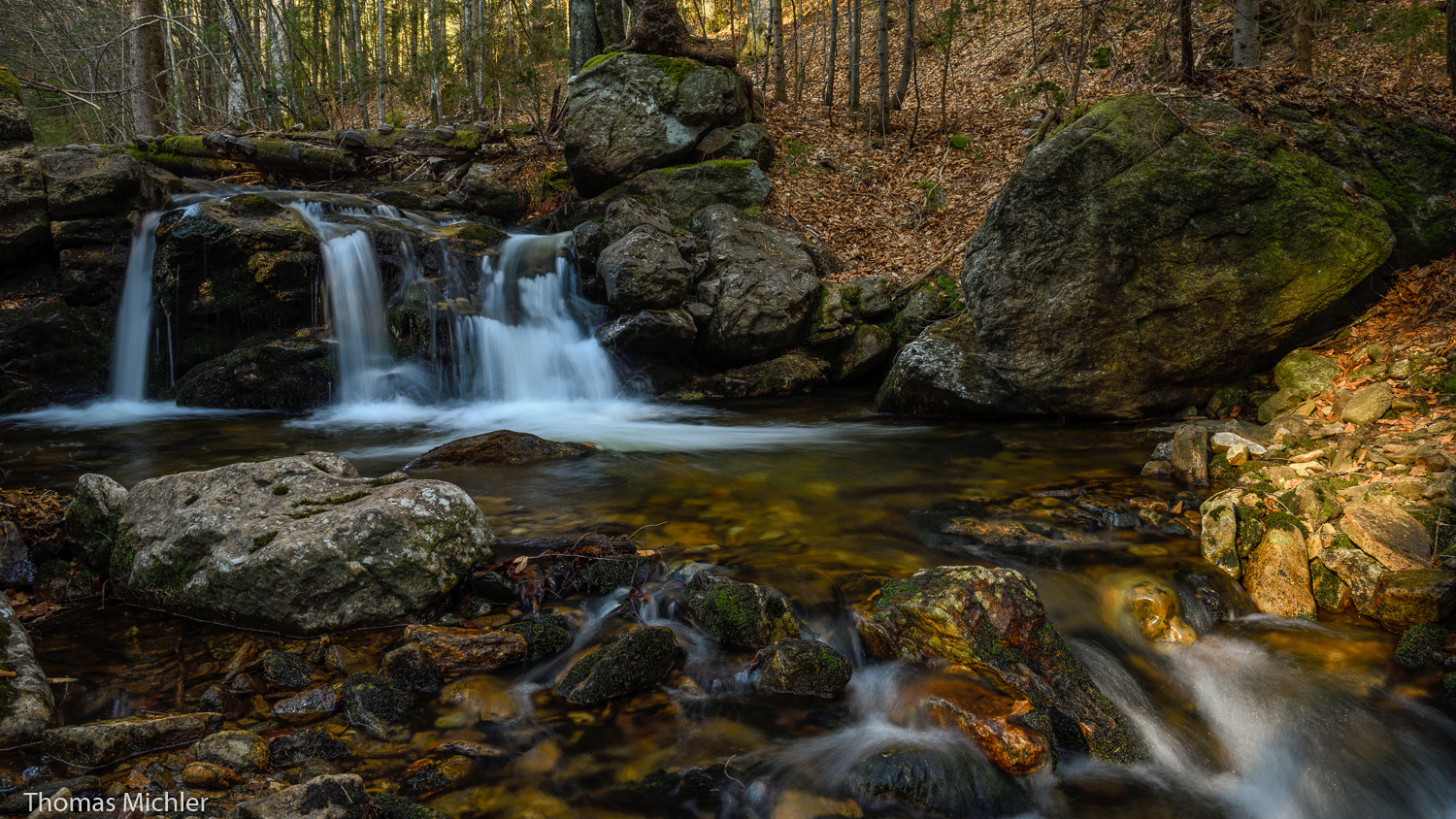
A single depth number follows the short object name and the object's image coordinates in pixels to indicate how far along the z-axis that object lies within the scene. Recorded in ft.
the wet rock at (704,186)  40.60
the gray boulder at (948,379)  26.81
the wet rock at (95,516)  13.25
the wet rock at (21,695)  8.50
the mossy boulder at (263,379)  30.91
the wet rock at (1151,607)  12.37
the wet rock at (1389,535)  12.19
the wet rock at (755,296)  33.14
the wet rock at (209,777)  8.02
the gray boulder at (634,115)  41.81
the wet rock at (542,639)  11.33
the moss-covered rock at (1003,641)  10.00
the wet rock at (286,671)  10.27
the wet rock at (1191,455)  17.84
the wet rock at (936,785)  8.69
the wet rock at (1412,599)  11.35
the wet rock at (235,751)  8.41
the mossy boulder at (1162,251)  21.42
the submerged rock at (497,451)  21.11
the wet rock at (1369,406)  16.96
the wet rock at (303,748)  8.69
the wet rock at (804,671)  10.67
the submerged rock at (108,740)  8.33
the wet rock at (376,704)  9.45
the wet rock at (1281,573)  12.69
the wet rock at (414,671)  10.32
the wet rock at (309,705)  9.60
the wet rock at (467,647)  10.80
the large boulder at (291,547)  11.38
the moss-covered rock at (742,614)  11.55
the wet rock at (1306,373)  20.26
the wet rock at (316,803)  7.07
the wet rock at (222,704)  9.59
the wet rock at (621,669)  10.39
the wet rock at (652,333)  32.09
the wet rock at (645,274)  32.83
